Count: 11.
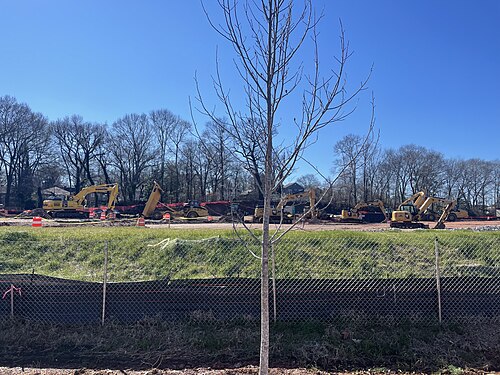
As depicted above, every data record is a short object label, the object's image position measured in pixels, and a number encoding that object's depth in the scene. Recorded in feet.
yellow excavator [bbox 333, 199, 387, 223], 111.56
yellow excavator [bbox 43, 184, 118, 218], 106.52
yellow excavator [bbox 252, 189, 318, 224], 83.82
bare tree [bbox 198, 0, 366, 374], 9.12
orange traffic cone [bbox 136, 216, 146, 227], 71.41
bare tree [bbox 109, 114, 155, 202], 197.98
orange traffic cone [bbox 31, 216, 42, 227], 64.90
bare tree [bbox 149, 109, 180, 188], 200.95
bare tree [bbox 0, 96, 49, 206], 177.58
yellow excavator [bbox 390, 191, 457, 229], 87.79
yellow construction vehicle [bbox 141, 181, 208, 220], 104.78
